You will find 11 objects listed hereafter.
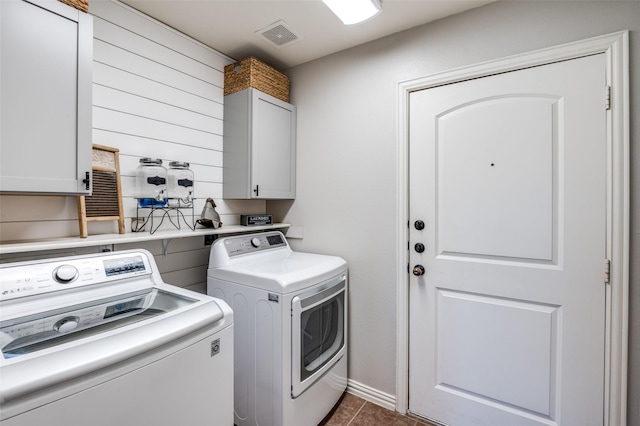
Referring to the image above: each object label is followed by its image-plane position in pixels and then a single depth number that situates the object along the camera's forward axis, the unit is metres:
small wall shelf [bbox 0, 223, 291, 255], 1.22
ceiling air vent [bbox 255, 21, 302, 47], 1.98
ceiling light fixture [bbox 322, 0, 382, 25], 1.67
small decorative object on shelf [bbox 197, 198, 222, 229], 1.91
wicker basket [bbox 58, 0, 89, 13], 1.29
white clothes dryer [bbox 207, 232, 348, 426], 1.61
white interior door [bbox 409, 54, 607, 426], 1.53
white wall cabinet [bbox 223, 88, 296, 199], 2.17
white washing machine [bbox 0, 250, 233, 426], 0.82
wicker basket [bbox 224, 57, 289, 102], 2.18
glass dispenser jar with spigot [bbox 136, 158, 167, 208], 1.79
